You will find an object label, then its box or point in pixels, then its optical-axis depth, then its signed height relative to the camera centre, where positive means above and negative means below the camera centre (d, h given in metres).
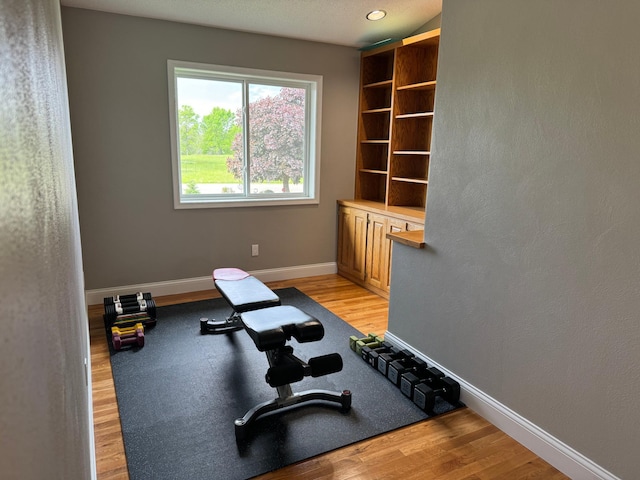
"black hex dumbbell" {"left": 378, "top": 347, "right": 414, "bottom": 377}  2.66 -1.23
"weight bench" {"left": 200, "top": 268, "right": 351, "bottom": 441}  2.09 -1.01
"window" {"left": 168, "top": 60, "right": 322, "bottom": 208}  3.89 +0.20
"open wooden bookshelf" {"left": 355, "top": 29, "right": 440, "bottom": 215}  4.03 +0.38
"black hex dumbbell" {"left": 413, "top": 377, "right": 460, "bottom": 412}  2.31 -1.27
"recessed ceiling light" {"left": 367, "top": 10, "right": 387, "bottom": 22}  3.72 +1.24
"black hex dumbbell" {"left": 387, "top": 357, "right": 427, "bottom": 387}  2.54 -1.23
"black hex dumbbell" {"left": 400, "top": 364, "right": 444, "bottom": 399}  2.43 -1.24
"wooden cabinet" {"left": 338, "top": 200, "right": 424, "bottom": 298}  3.86 -0.81
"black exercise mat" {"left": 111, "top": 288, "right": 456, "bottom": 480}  1.93 -1.33
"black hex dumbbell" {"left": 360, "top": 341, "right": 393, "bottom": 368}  2.76 -1.25
